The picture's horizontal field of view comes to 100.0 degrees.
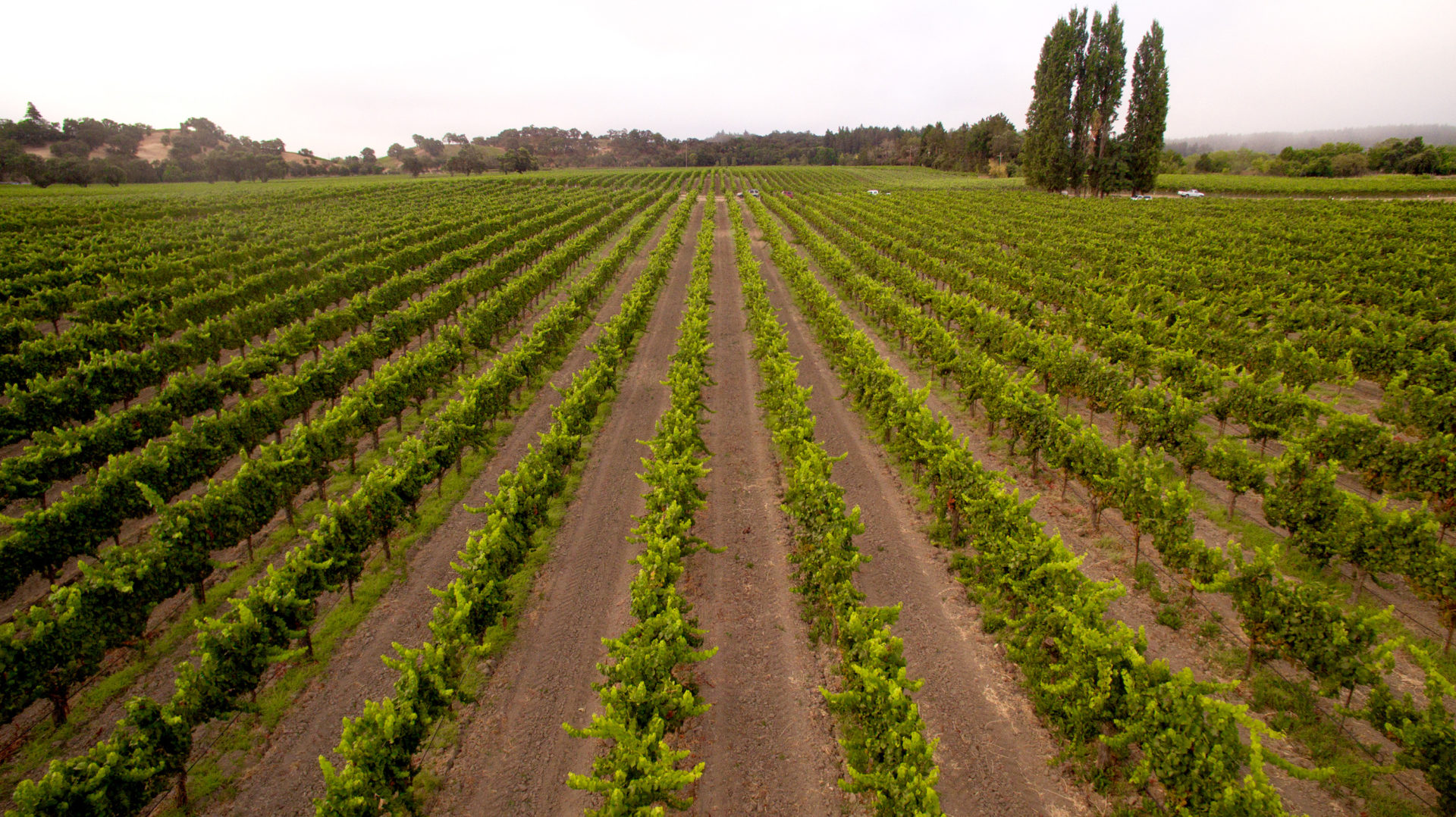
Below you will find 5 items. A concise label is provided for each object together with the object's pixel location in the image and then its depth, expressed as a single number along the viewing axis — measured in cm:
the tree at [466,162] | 14412
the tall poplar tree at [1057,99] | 8656
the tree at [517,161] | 14338
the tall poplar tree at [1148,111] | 8475
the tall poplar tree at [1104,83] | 8575
